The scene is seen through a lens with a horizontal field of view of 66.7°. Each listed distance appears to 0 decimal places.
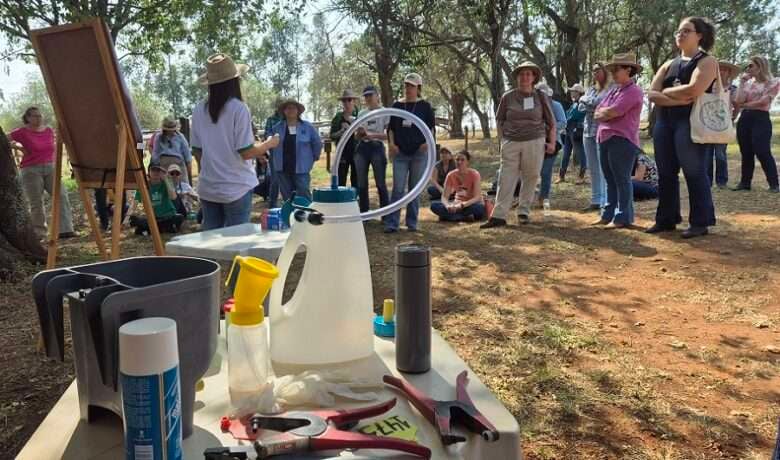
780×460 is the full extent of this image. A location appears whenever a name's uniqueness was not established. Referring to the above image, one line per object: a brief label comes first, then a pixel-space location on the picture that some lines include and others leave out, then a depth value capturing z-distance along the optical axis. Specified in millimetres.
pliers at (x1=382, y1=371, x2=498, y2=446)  938
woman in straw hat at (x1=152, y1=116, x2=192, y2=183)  7824
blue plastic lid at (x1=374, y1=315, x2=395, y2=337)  1427
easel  2736
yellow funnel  996
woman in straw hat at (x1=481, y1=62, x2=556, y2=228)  5984
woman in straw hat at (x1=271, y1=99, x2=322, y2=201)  6582
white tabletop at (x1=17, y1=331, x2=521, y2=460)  906
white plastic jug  1140
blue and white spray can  717
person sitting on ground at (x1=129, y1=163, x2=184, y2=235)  7098
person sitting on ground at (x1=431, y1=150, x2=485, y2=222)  7156
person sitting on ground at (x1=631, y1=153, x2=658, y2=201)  7965
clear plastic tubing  1146
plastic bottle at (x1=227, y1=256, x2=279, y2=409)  1012
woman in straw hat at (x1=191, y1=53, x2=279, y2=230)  3211
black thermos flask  1160
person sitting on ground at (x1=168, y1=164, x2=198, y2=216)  7527
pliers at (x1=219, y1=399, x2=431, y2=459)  843
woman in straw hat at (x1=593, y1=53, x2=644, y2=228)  5527
